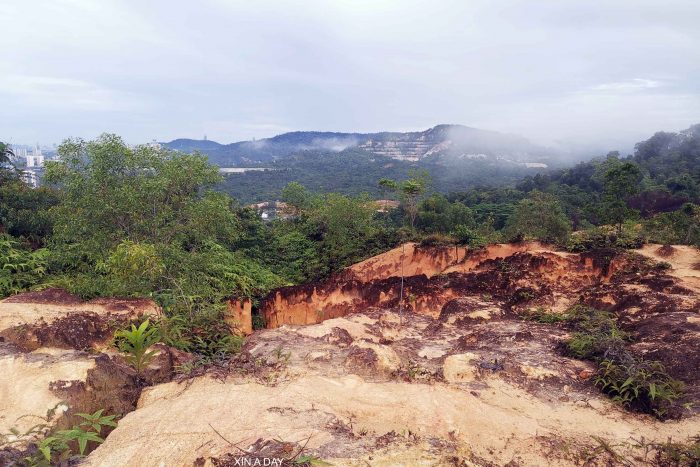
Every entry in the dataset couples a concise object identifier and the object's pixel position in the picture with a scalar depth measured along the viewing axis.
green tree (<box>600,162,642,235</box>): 17.03
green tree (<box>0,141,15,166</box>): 17.65
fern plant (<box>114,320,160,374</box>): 6.59
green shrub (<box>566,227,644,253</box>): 15.59
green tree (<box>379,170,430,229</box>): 12.10
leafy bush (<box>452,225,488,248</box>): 18.12
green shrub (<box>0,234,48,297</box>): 10.85
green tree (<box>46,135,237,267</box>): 11.37
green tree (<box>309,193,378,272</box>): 19.81
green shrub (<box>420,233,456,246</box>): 18.62
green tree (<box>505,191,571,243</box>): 22.69
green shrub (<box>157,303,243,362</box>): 7.51
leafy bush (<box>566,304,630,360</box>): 7.95
